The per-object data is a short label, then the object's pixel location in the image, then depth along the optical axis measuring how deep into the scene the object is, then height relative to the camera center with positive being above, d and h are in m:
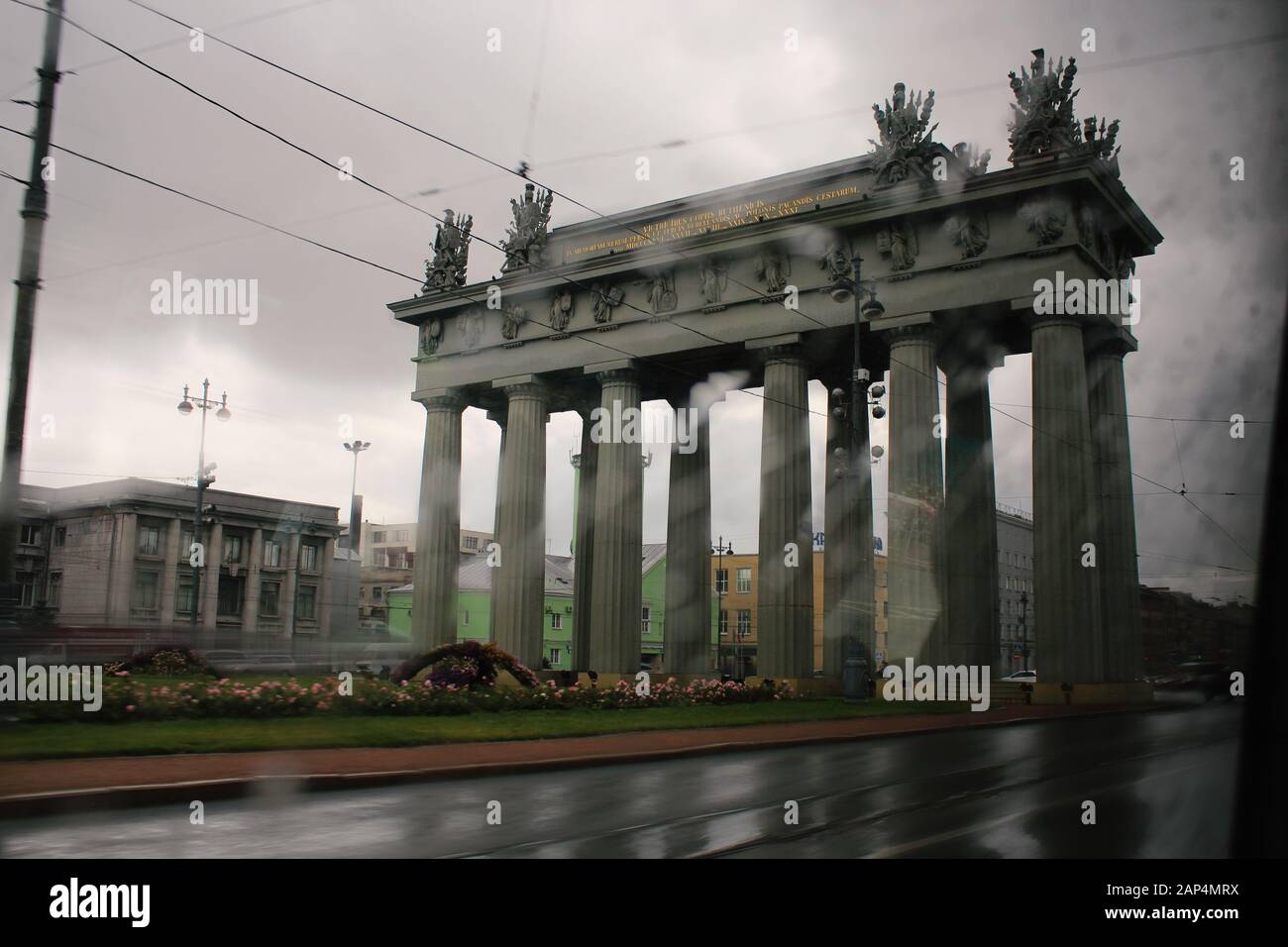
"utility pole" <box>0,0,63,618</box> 10.16 +2.65
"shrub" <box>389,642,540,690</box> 24.91 -1.40
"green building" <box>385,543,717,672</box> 48.75 +0.45
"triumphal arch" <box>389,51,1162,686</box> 30.34 +9.35
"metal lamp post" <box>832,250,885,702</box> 26.17 +5.28
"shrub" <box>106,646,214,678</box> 18.20 -1.08
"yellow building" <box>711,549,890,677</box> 85.81 +0.74
